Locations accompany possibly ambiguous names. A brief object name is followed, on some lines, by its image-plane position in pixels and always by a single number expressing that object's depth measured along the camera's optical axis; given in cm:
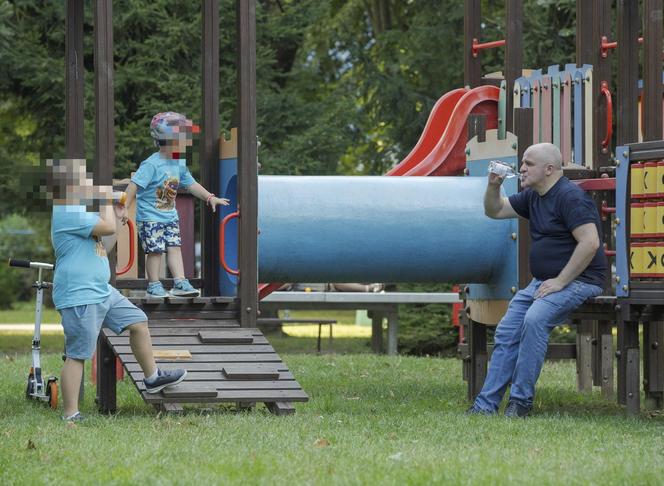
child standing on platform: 1836
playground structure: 1656
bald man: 1627
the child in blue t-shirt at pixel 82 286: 1537
